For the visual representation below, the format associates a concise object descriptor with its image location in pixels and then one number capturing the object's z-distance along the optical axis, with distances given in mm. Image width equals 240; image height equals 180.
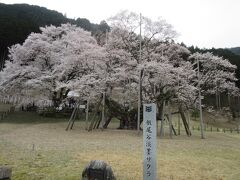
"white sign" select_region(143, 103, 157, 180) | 3929
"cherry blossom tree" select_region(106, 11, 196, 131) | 14642
